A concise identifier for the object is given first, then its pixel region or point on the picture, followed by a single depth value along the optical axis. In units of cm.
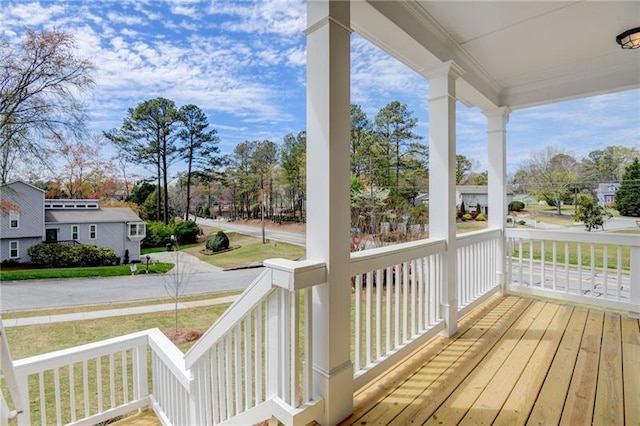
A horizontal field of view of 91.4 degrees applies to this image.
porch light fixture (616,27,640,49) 248
